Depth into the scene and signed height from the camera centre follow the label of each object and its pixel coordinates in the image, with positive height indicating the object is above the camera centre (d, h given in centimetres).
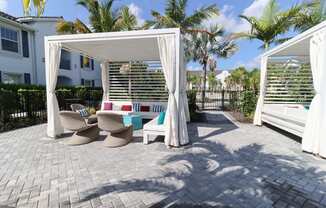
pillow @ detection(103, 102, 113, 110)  943 -76
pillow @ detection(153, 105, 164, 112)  883 -82
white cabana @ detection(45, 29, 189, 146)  524 +115
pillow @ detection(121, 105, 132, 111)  927 -86
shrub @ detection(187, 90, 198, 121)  964 -70
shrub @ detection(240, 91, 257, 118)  1016 -66
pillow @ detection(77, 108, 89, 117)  758 -89
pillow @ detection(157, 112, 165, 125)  609 -92
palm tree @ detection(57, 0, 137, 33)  1152 +424
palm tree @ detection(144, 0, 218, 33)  1108 +439
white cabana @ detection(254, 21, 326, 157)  464 +8
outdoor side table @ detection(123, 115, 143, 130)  733 -118
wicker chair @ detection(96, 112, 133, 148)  506 -108
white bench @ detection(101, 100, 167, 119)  858 -88
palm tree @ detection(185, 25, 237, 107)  1313 +309
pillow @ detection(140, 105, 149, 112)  909 -85
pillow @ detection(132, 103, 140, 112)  914 -80
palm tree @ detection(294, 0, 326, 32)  896 +374
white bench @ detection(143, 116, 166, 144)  547 -115
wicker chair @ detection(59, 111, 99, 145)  535 -111
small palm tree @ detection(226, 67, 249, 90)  2406 +184
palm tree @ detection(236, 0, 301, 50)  1023 +371
